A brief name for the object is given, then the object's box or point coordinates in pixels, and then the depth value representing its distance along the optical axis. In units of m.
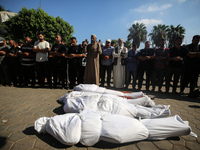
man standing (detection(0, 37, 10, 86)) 5.04
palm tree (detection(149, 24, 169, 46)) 35.88
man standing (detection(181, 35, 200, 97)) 3.98
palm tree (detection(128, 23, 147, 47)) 38.84
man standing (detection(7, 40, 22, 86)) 4.96
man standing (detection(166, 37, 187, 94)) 4.15
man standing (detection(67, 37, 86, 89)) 4.74
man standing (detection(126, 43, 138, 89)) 4.76
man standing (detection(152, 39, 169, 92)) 4.40
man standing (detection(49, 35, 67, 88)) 4.62
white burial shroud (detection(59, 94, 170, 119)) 2.09
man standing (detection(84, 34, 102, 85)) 4.64
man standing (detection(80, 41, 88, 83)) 5.21
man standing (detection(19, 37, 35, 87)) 4.84
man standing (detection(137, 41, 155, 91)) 4.56
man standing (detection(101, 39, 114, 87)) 5.08
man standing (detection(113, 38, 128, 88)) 4.93
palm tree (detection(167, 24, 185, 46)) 31.67
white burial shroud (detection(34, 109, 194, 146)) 1.50
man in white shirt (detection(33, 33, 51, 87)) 4.58
